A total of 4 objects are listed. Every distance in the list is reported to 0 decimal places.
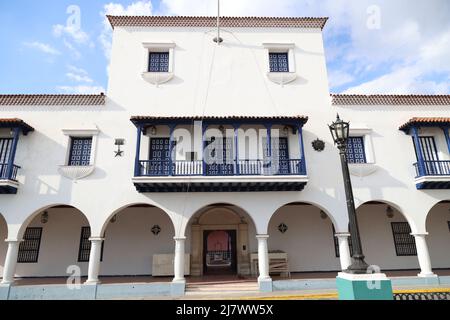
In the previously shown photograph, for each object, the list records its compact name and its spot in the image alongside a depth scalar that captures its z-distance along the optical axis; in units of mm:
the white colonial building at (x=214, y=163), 10781
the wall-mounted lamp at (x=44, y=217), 12648
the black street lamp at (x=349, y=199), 5309
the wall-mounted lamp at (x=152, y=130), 11789
